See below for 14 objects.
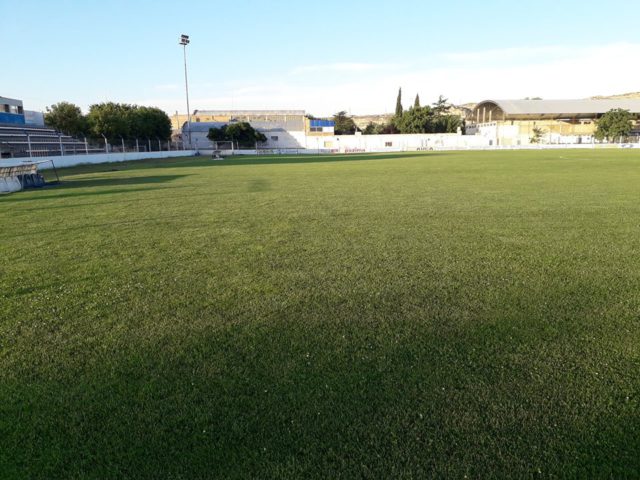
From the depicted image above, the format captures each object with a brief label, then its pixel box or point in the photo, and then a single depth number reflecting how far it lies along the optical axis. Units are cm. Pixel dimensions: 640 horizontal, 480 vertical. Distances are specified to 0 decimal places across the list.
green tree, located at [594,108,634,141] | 6825
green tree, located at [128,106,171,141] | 5494
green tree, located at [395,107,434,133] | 8112
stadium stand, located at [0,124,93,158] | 2669
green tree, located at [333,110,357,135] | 10814
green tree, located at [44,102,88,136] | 4597
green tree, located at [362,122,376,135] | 9680
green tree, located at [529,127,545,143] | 7512
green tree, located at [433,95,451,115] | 10041
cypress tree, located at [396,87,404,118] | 10691
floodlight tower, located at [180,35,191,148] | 5761
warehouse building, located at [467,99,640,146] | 7719
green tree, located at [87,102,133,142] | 4850
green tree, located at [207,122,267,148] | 7244
